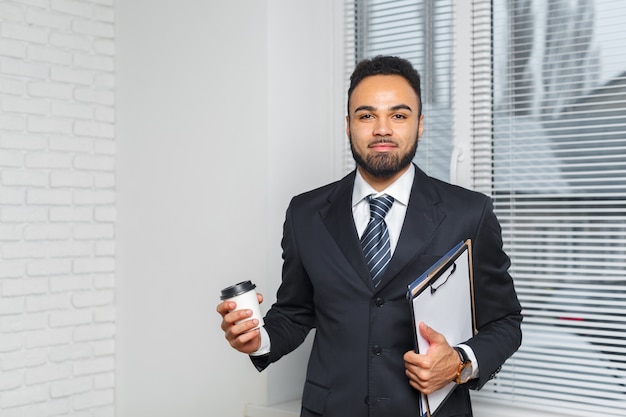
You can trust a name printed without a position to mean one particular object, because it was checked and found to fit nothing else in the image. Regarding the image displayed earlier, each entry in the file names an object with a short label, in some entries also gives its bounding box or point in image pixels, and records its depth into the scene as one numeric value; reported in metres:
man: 1.94
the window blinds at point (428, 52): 2.85
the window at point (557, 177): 2.46
